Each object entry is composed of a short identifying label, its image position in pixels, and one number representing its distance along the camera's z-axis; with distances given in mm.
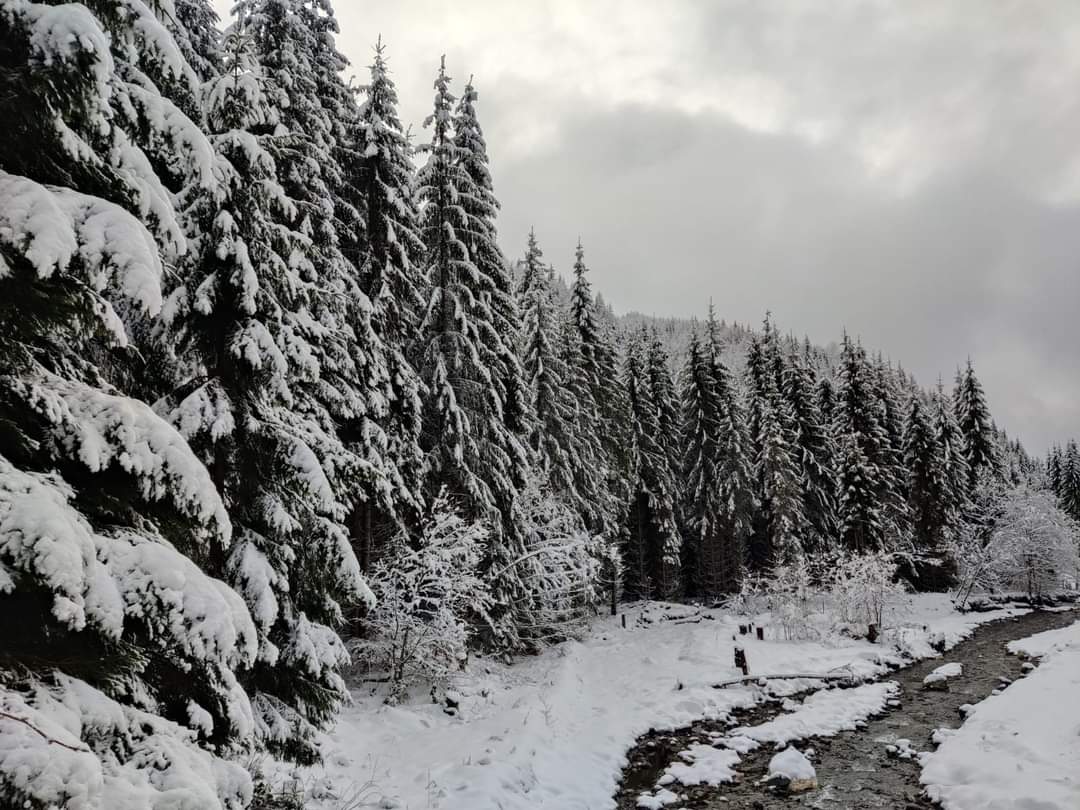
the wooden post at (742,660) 17406
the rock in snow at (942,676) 17062
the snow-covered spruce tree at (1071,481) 68562
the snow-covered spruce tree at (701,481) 39781
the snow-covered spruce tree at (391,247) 16984
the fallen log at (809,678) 16859
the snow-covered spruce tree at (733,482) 39062
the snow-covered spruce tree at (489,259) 20734
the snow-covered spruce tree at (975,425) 50594
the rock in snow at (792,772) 10484
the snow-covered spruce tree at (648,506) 36812
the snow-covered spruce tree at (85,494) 2709
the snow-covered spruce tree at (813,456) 42562
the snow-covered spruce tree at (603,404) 31609
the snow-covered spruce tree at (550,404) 26875
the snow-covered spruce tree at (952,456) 45688
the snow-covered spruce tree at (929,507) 43250
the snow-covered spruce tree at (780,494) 35969
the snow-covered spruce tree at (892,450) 42219
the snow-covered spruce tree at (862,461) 38844
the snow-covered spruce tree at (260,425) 7602
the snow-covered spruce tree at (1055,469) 80925
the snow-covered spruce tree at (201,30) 12977
